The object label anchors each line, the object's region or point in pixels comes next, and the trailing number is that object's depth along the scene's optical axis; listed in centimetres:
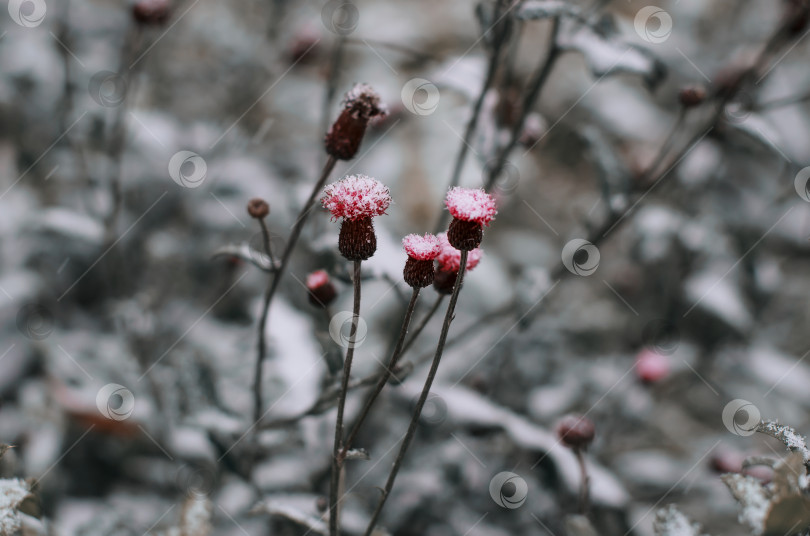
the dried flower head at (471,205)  58
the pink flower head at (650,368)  75
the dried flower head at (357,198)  58
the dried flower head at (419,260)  58
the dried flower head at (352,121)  61
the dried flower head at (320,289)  63
